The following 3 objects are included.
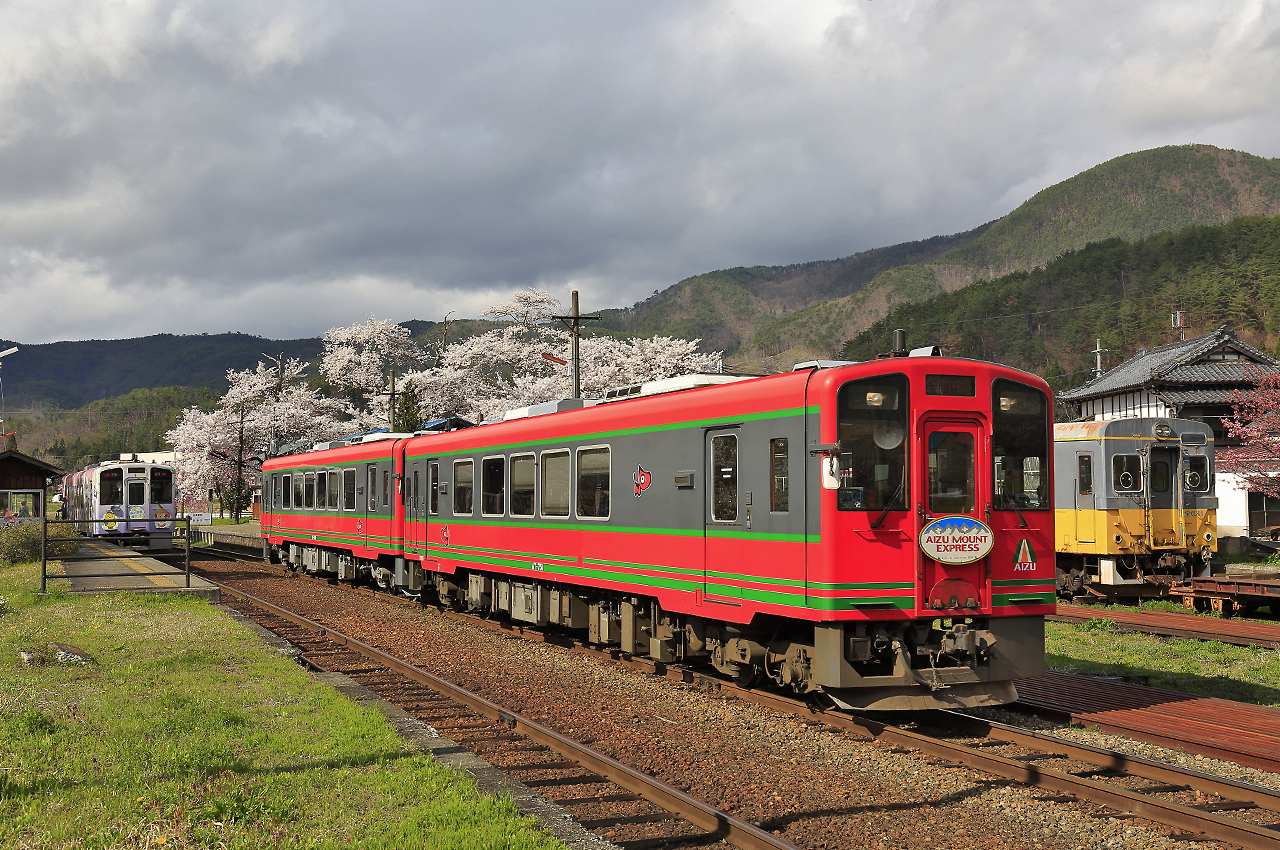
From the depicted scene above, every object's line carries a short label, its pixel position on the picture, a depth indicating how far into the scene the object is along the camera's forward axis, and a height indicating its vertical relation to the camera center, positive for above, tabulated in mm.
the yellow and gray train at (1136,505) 19000 -950
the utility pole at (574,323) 26805 +4092
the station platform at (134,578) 18812 -2327
